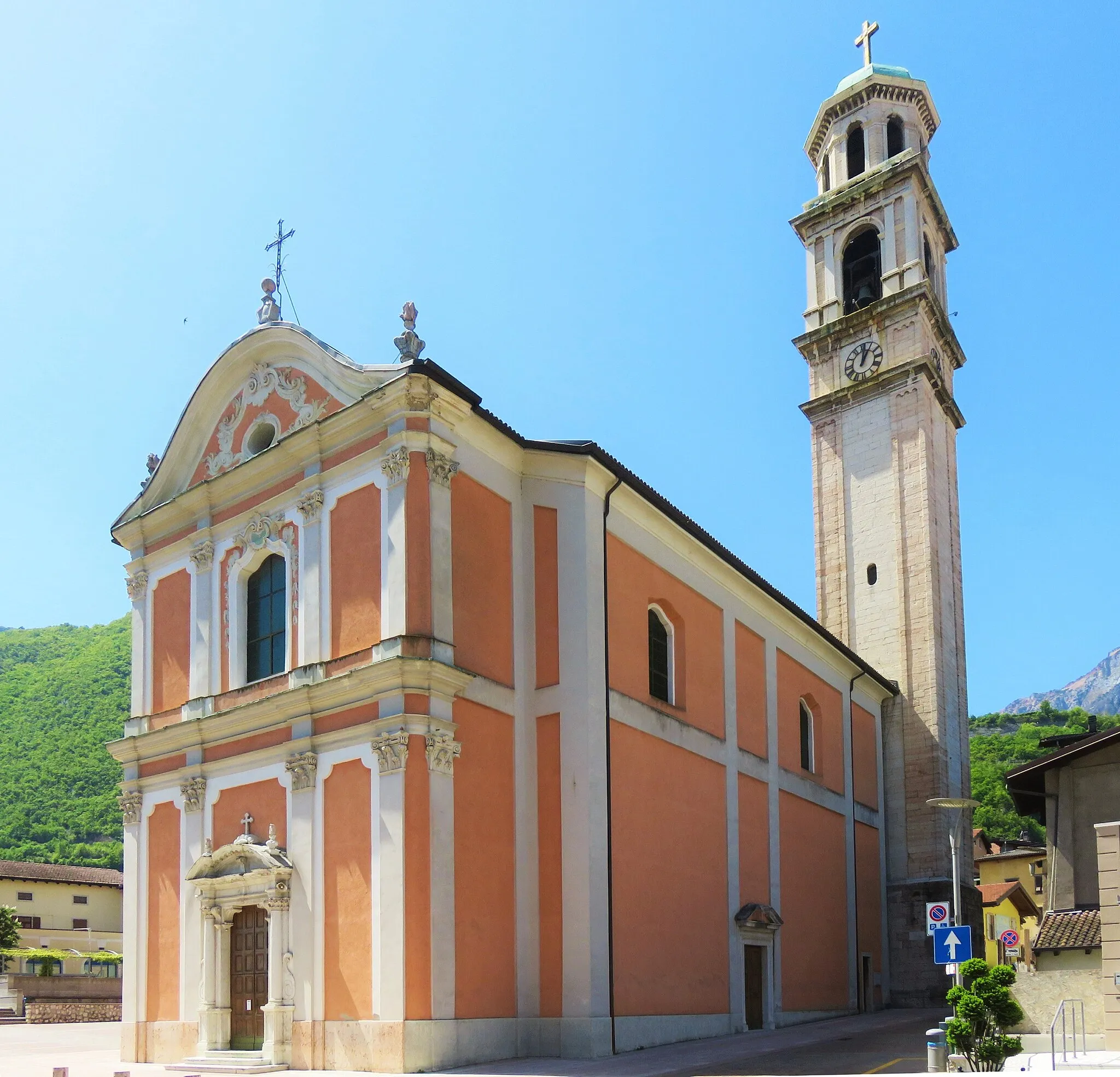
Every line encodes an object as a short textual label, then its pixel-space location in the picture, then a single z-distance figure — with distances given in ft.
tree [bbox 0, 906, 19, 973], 146.10
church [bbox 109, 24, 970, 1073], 59.72
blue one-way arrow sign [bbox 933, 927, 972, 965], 51.90
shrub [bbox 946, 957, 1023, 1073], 46.42
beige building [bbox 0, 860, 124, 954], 173.78
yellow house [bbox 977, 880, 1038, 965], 132.70
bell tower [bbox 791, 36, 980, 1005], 113.91
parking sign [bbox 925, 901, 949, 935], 56.90
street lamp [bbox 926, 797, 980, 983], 57.21
